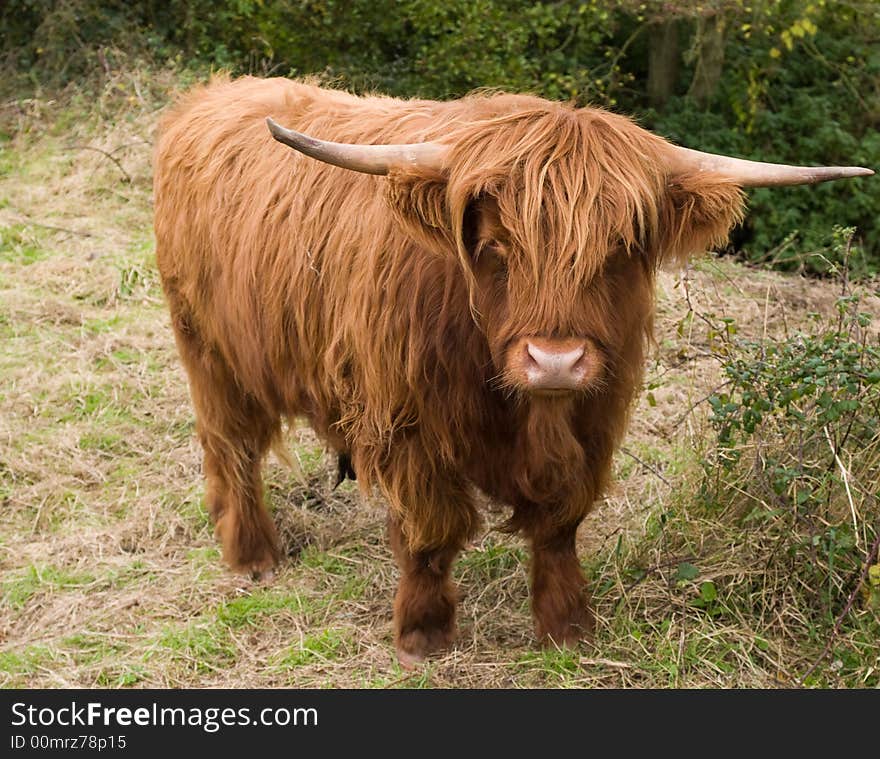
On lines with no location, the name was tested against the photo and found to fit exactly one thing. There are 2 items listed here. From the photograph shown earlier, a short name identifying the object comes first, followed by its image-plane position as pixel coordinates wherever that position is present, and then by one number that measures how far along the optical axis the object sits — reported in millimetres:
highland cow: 2408
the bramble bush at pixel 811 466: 3016
